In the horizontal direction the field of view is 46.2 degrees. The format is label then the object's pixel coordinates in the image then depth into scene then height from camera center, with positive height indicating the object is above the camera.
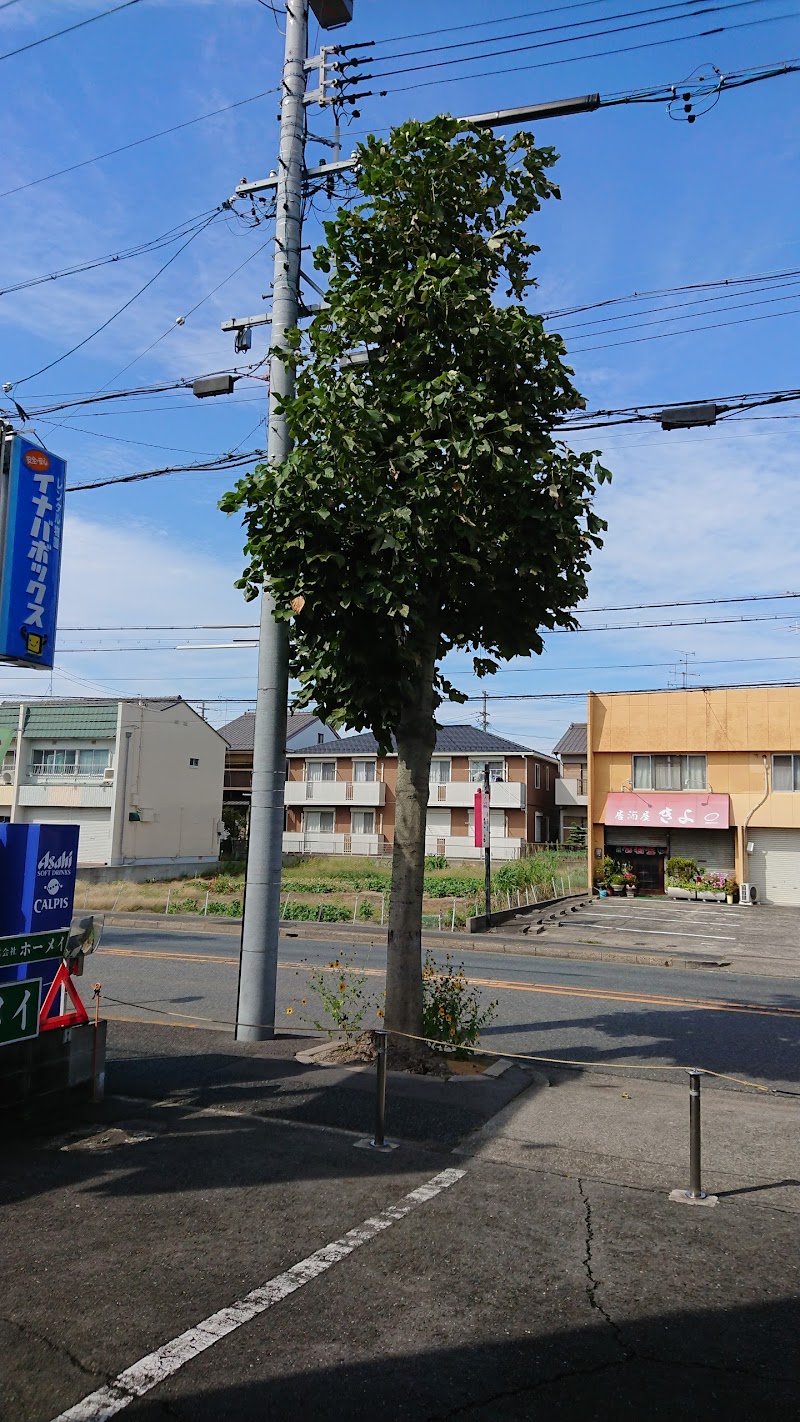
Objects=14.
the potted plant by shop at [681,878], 34.50 -1.07
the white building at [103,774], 42.88 +2.79
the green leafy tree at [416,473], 8.21 +3.25
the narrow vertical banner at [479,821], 26.60 +0.64
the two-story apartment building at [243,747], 64.25 +6.09
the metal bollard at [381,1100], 6.83 -1.87
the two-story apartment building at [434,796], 50.84 +2.53
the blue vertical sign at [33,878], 7.48 -0.37
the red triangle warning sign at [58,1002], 7.34 -1.35
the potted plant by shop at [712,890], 34.22 -1.46
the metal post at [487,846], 25.13 -0.06
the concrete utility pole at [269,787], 10.05 +0.55
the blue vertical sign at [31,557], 8.70 +2.60
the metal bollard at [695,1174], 6.02 -2.09
